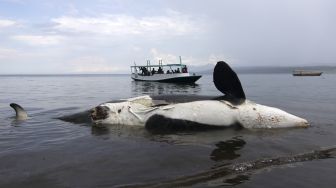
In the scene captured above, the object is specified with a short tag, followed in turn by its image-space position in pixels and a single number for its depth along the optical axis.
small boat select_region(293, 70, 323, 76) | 93.00
